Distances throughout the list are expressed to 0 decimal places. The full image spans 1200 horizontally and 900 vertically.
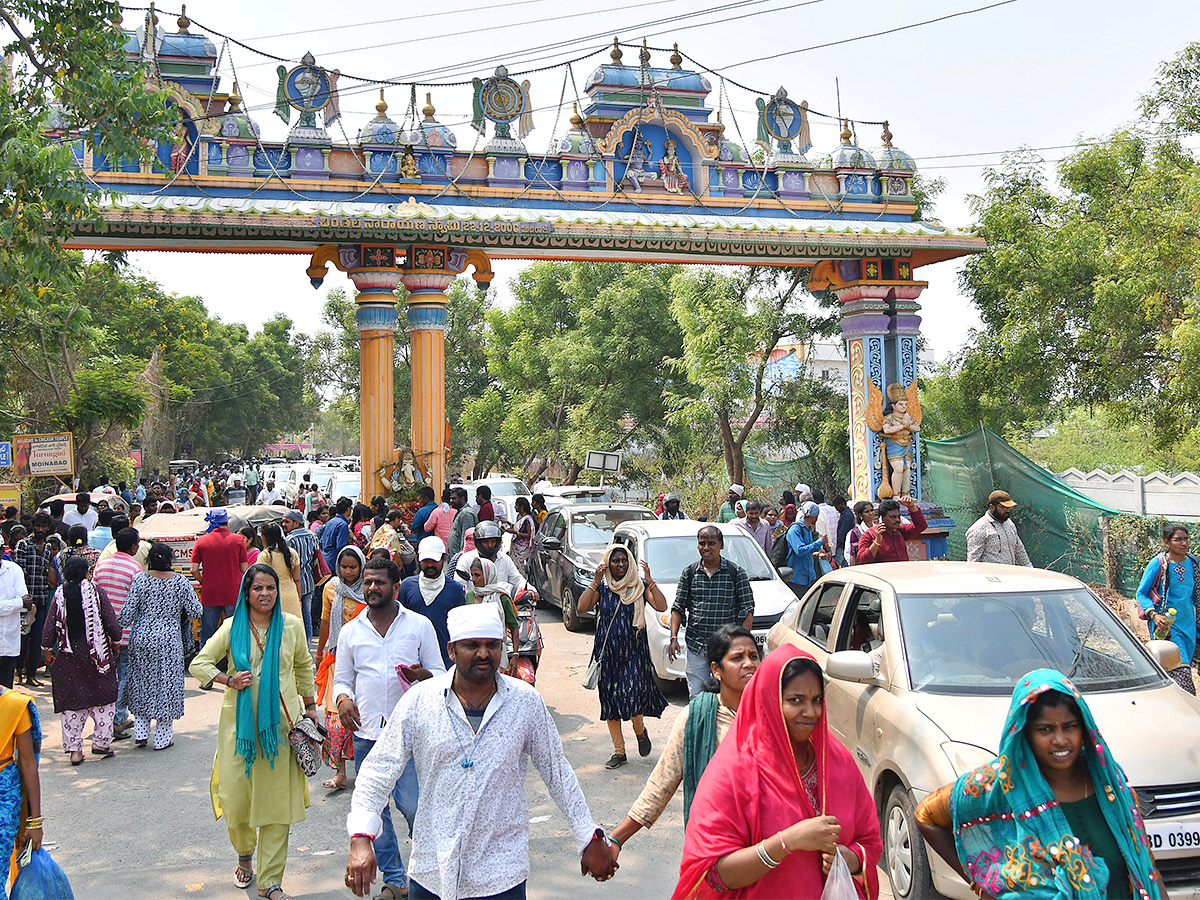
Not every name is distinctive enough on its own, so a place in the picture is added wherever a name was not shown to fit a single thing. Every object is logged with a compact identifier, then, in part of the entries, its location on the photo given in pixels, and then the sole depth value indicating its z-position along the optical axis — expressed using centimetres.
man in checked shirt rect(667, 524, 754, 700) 742
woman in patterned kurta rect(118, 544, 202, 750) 876
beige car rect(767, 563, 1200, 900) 488
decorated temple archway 1578
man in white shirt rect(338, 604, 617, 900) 361
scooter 841
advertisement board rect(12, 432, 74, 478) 1792
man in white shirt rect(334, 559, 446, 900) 555
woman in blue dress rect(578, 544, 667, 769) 779
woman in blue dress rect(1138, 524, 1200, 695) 770
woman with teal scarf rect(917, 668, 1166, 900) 309
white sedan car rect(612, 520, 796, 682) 1020
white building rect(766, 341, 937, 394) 2284
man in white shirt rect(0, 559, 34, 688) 853
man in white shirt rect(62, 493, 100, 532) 1415
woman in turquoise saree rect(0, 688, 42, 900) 433
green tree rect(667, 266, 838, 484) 2194
